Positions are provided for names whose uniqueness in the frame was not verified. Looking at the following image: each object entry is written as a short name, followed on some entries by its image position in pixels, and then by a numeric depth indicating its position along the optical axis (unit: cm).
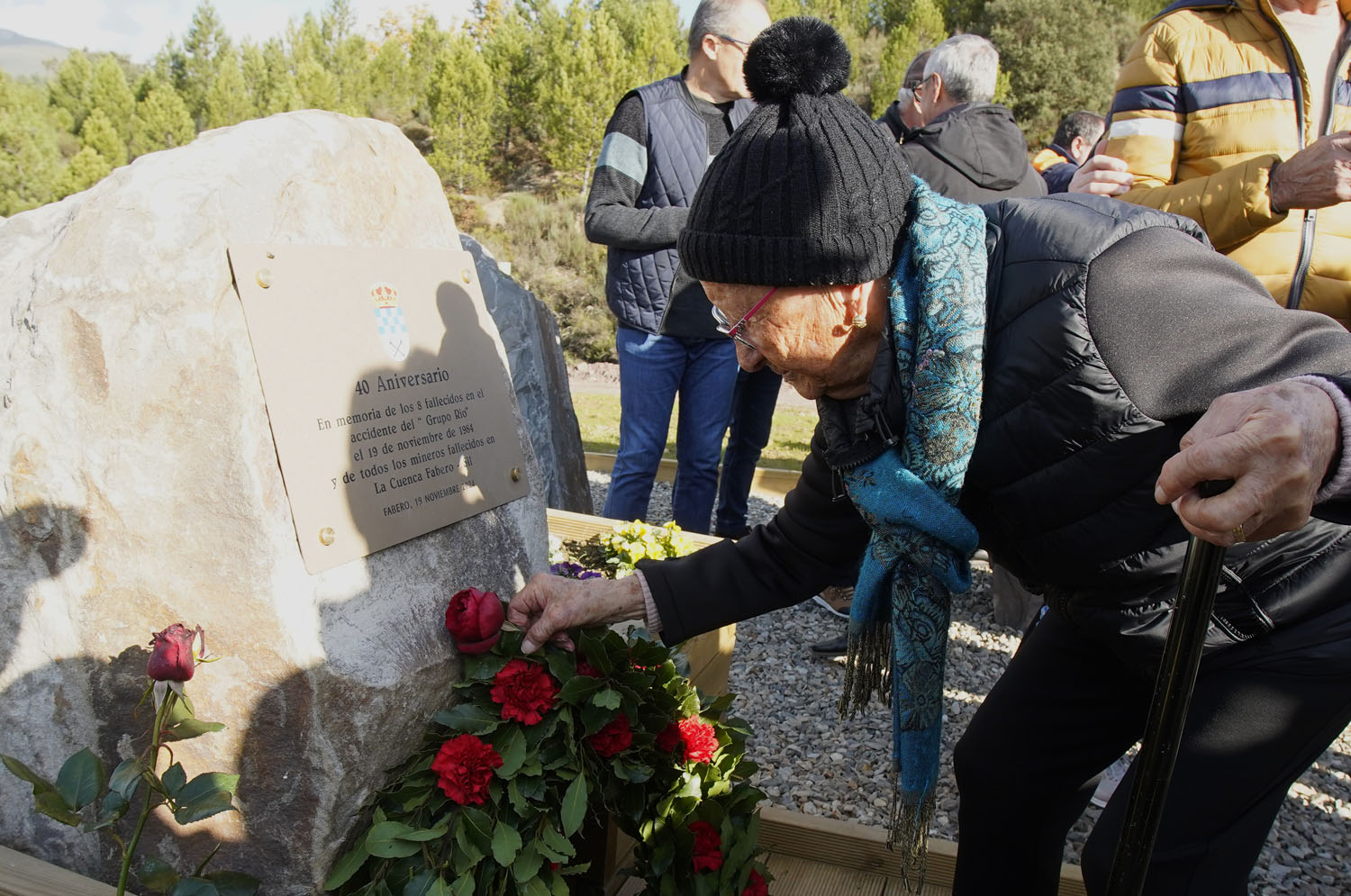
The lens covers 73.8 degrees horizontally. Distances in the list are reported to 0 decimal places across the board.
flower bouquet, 146
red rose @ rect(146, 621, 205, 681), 127
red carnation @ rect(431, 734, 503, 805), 148
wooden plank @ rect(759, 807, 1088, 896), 231
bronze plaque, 150
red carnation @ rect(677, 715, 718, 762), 178
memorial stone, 140
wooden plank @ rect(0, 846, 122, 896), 143
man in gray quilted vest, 352
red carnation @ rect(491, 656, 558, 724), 160
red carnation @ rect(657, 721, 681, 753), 175
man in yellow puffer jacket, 232
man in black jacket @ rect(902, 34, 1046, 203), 320
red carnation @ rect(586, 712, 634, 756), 166
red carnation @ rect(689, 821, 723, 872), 169
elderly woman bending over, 134
